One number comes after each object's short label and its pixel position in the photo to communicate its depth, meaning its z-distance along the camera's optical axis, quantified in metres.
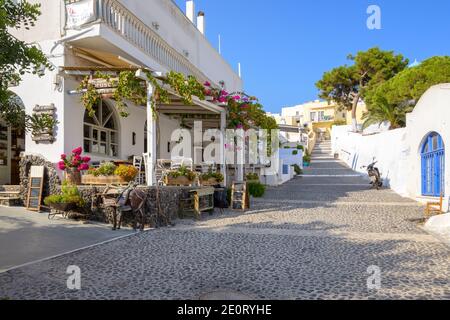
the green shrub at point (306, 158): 36.54
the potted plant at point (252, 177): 14.73
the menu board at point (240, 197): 10.73
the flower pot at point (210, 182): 10.67
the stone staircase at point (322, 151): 45.33
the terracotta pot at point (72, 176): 8.68
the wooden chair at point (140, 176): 10.06
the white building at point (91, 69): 9.02
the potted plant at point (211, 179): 10.71
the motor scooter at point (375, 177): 17.77
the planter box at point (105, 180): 8.28
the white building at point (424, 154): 10.66
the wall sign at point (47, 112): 9.05
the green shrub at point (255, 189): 13.72
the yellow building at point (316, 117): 62.94
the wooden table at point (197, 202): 9.19
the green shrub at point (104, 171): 8.40
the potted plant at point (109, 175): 8.29
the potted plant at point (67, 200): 7.87
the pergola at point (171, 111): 8.51
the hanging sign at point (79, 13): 8.84
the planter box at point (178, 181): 9.40
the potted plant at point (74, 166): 8.67
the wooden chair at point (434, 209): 9.27
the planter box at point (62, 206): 7.88
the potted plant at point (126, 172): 8.27
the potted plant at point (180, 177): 9.41
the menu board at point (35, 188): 8.97
